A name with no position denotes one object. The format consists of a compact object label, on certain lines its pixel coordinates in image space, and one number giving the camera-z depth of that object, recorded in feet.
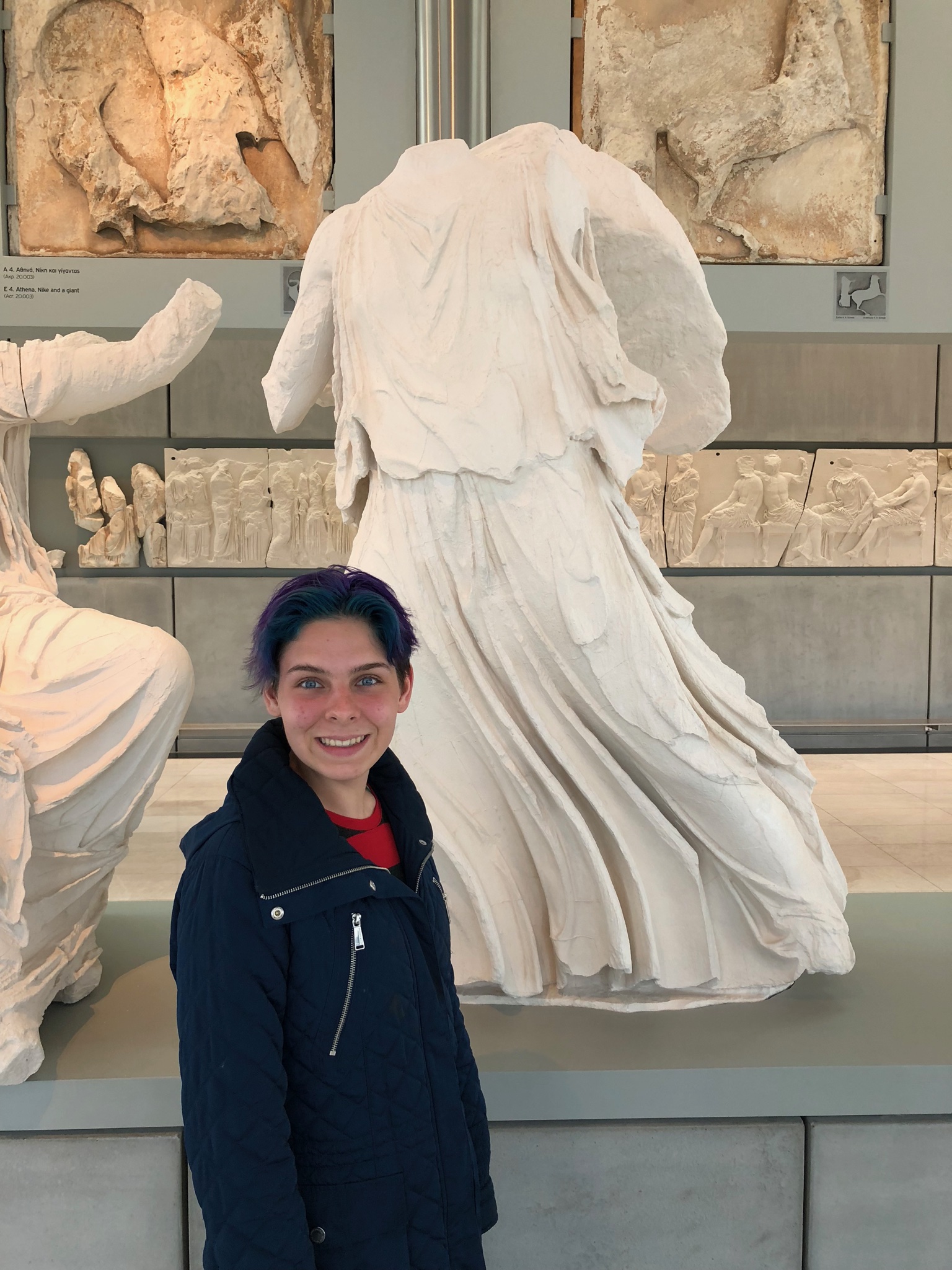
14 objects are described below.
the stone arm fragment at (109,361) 9.42
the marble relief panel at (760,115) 23.02
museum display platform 7.47
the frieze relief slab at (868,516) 29.30
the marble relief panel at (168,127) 22.39
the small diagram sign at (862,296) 23.00
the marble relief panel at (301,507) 28.14
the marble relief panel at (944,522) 29.43
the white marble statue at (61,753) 7.93
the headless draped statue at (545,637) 8.51
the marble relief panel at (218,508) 28.02
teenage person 4.45
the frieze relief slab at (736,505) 28.99
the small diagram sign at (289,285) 22.53
